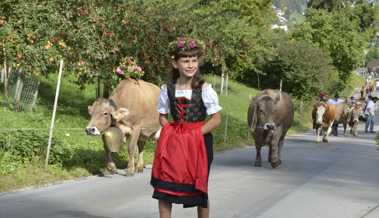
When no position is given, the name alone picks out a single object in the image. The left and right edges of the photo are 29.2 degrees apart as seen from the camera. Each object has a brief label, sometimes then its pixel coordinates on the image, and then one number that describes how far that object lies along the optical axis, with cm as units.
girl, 678
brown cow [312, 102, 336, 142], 2638
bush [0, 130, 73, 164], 1221
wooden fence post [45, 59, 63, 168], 1232
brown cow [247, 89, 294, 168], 1620
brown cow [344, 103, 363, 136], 3303
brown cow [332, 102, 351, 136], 3025
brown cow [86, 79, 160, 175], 1251
